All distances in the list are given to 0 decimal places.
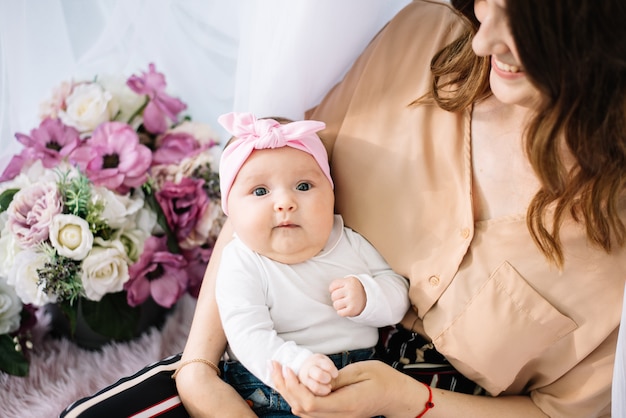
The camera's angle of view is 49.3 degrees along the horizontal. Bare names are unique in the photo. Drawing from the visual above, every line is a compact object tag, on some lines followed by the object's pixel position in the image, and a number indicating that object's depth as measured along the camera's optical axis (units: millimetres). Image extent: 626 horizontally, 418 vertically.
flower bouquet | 1536
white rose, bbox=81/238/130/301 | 1551
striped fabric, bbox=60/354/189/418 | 1190
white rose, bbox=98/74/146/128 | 1702
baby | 1244
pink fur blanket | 1588
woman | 1045
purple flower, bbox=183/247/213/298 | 1791
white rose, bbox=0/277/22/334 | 1638
